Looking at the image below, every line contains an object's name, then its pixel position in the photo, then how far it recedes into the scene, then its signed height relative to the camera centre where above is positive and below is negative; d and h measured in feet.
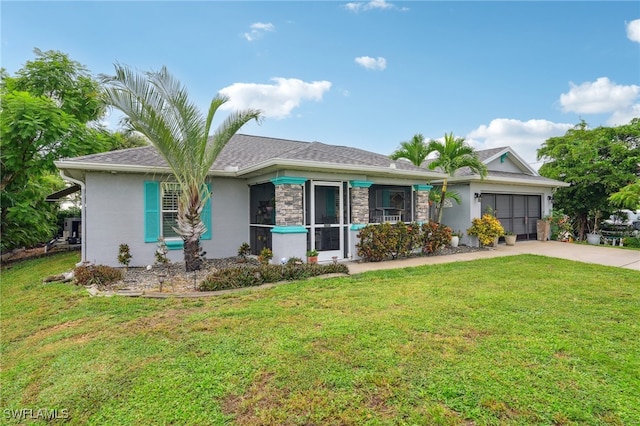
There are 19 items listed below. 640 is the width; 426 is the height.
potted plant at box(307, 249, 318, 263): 29.76 -4.01
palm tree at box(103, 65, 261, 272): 23.79 +6.94
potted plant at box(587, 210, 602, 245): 49.09 -3.28
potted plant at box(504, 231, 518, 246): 45.80 -3.65
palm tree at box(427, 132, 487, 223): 39.47 +7.11
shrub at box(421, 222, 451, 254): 36.63 -2.79
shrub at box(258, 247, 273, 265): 29.47 -3.98
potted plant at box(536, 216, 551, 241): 51.78 -2.51
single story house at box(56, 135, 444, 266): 28.99 +1.30
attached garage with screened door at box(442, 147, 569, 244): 45.06 +2.95
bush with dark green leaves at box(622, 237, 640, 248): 45.84 -4.26
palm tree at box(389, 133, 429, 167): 44.52 +8.88
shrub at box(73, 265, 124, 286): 23.77 -4.73
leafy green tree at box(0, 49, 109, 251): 32.35 +8.60
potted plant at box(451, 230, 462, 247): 42.72 -3.46
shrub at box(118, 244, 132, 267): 28.89 -3.81
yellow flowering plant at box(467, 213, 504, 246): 42.04 -2.28
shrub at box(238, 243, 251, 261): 34.40 -4.01
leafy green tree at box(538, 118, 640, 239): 48.62 +6.88
